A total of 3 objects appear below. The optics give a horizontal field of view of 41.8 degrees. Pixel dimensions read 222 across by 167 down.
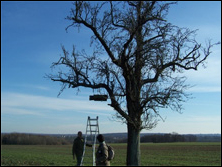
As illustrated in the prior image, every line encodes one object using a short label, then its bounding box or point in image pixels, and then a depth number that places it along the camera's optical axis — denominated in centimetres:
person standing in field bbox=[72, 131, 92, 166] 1370
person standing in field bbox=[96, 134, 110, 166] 948
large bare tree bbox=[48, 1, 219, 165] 1380
